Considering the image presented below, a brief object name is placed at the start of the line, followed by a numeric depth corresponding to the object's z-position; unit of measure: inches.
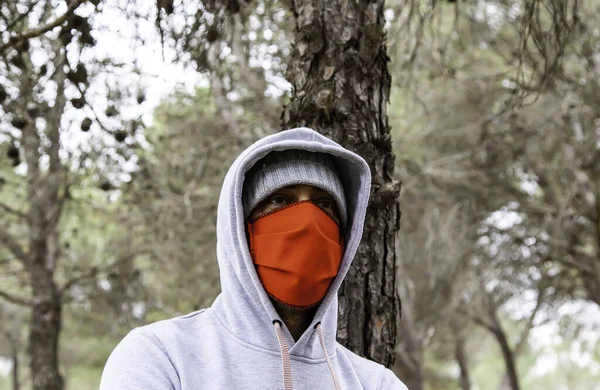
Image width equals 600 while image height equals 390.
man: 96.3
